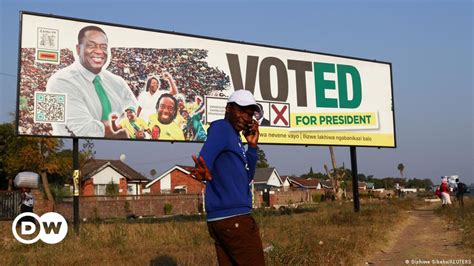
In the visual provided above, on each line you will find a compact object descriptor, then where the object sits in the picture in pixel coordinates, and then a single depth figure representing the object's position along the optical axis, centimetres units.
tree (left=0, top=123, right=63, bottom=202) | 3434
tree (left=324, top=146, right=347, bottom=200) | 3616
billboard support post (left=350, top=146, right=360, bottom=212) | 1824
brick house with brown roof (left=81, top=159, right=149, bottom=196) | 4791
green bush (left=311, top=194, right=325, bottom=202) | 4868
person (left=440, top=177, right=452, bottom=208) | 2077
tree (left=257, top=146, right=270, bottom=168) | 7512
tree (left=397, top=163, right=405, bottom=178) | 12566
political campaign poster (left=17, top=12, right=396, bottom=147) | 1271
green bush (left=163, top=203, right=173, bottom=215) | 3247
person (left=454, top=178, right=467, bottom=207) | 2428
